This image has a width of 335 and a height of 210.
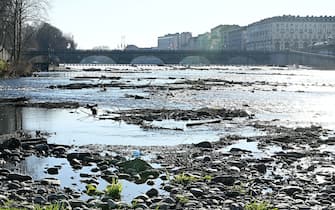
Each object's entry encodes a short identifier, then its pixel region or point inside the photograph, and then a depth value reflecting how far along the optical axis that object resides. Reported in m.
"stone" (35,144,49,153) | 19.53
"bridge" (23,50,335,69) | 187.50
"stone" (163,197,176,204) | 12.13
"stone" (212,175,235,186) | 14.33
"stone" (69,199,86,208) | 11.31
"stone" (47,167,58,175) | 15.80
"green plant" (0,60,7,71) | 83.31
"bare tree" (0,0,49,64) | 92.62
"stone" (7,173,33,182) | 14.54
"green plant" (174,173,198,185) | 14.38
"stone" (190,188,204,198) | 12.97
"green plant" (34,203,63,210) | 8.73
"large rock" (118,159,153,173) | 15.94
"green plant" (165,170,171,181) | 14.94
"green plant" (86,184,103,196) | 13.02
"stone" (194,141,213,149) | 21.09
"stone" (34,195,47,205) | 11.72
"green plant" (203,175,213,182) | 14.66
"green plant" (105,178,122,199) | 12.84
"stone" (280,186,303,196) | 13.36
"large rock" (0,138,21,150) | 19.76
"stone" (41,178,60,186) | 14.09
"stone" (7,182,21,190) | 13.31
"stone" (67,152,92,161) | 17.97
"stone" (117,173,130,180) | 15.05
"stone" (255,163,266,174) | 16.17
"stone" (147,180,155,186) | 14.43
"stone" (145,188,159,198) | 13.07
